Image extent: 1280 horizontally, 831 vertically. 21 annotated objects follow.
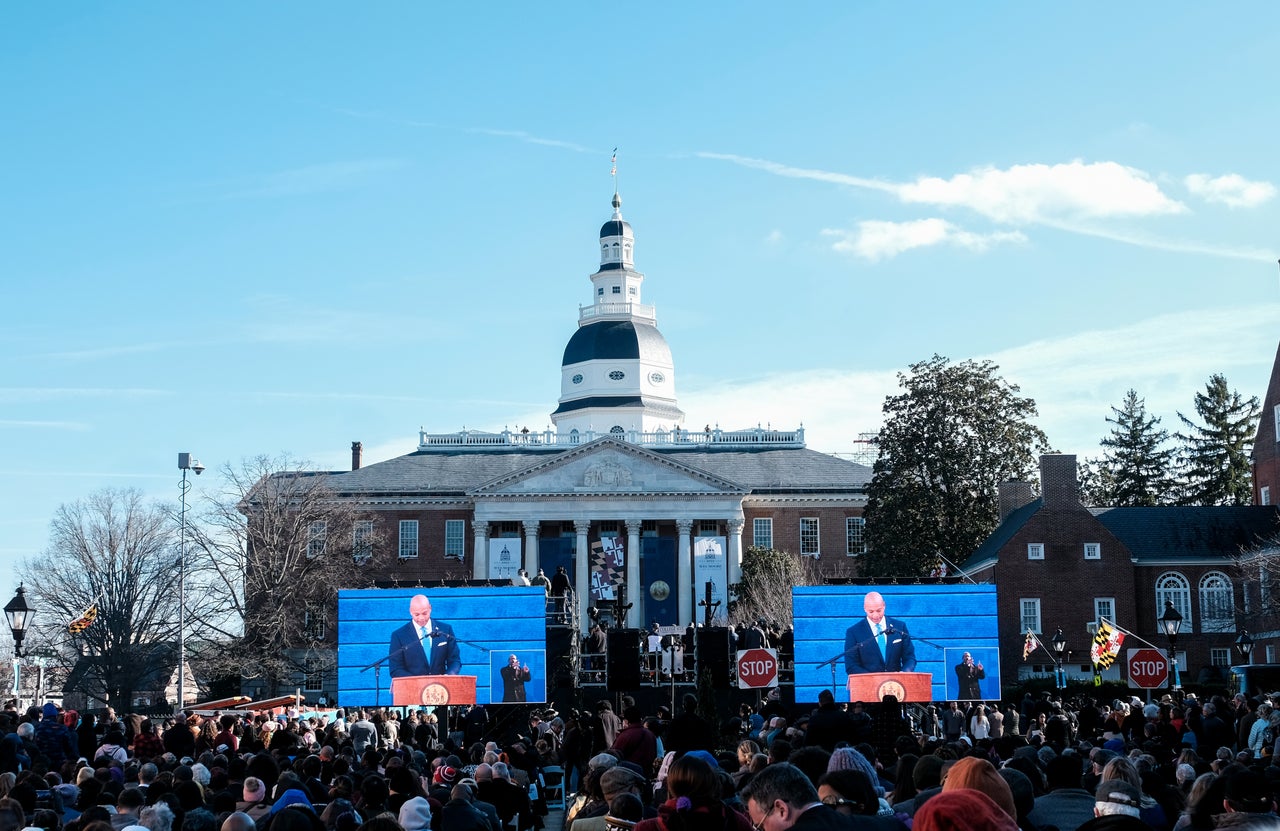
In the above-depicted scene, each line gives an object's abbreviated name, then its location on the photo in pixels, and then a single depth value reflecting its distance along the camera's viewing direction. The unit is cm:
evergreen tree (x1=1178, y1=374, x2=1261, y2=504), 9538
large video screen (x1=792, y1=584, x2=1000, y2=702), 2889
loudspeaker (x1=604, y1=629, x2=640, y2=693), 3161
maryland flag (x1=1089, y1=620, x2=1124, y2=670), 3378
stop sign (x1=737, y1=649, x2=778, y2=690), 2984
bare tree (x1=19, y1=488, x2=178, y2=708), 6581
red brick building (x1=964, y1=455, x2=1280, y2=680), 6203
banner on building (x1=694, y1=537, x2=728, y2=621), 7981
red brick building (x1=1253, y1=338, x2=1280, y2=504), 6157
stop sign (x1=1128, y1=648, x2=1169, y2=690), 2728
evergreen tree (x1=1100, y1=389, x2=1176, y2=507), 9750
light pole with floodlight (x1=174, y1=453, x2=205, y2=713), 4544
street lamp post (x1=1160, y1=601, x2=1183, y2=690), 3123
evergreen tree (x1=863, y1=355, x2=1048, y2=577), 6681
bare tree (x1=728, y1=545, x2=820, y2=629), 7244
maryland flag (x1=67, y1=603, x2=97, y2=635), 3466
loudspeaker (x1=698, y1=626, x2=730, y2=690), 3275
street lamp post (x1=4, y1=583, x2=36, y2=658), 2472
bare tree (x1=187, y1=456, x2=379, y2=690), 6469
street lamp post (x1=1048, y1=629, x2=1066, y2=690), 4456
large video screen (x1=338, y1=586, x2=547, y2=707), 2956
